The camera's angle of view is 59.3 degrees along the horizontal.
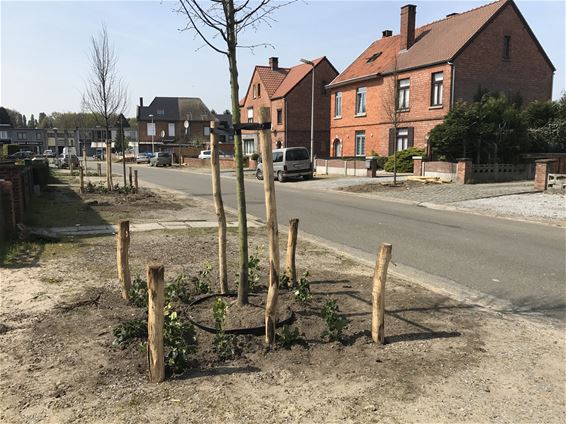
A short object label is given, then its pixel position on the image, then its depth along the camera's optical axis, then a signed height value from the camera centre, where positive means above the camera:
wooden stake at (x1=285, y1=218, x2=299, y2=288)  5.80 -1.26
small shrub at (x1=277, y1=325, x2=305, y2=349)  4.26 -1.65
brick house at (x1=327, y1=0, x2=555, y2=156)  28.77 +4.67
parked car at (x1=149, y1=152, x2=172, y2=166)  56.47 -1.61
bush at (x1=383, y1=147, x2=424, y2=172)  29.48 -0.75
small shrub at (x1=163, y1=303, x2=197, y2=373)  3.79 -1.57
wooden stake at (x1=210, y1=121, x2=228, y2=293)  5.22 -0.62
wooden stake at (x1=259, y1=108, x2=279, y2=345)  4.22 -0.70
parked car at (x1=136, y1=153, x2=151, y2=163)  68.56 -1.72
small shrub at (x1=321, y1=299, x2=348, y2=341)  4.36 -1.56
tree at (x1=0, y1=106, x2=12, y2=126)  117.00 +6.62
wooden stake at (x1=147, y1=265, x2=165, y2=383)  3.61 -1.30
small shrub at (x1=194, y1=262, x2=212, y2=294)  5.54 -1.57
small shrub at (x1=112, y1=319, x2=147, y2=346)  4.30 -1.63
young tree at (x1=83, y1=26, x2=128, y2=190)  19.19 +1.93
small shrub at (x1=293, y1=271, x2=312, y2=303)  5.17 -1.51
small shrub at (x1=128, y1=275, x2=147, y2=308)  5.26 -1.57
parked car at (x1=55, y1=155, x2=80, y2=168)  45.41 -1.58
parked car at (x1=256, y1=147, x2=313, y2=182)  27.81 -0.95
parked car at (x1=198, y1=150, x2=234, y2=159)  54.38 -0.93
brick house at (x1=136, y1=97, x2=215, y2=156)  91.38 +4.50
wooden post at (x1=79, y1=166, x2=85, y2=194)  18.78 -1.45
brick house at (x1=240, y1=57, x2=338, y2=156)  47.34 +3.85
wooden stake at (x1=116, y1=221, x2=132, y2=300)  5.51 -1.25
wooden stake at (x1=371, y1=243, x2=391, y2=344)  4.29 -1.27
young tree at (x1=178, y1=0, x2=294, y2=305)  4.69 +0.52
